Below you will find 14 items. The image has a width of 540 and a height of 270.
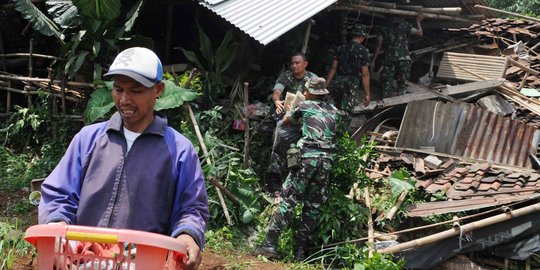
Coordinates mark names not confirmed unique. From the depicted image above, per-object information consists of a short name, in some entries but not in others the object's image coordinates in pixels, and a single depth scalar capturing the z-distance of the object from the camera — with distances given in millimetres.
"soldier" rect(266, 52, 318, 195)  7148
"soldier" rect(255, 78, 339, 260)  6355
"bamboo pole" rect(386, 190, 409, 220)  6908
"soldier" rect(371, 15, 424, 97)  10039
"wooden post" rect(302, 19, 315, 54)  8484
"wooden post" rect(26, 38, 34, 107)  9255
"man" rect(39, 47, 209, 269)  2266
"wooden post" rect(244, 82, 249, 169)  7238
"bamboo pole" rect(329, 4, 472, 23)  9406
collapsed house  6539
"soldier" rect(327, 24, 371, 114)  9305
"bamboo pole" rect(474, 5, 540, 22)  12227
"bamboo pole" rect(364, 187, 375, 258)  6434
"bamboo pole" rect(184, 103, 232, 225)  6715
